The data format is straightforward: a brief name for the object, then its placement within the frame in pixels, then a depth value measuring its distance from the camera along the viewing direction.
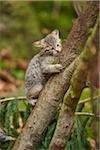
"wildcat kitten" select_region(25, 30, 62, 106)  5.29
